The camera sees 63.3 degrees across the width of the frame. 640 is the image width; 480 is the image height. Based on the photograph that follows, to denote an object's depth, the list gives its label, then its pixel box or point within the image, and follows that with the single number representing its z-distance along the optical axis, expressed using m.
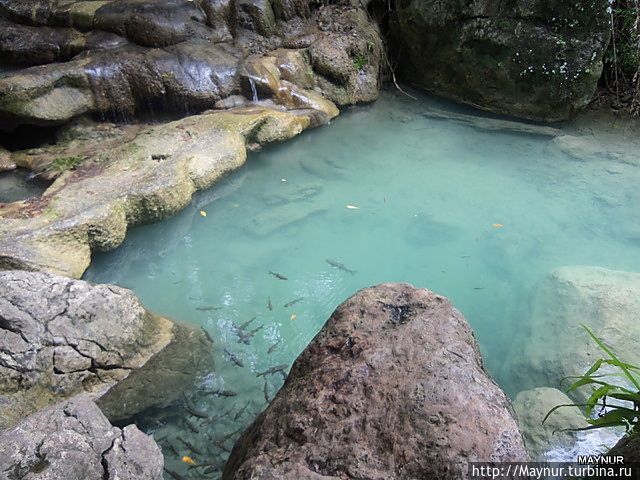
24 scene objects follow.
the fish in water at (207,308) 4.43
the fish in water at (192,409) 3.52
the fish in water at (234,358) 3.90
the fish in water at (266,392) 3.59
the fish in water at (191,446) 3.28
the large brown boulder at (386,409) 1.94
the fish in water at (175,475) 3.09
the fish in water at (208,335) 4.07
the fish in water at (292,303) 4.50
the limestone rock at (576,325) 3.55
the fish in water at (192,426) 3.42
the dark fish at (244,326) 4.22
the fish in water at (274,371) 3.81
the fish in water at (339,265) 4.87
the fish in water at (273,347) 4.04
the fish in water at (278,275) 4.80
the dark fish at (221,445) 3.26
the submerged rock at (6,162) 6.16
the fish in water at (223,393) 3.67
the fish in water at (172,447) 3.28
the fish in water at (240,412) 3.49
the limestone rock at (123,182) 4.45
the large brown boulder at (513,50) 6.96
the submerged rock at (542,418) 2.97
